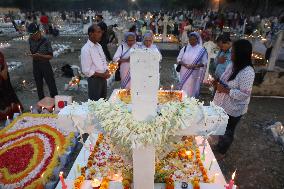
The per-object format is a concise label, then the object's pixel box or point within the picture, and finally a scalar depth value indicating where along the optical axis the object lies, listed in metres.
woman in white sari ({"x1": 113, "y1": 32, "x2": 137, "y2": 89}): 6.98
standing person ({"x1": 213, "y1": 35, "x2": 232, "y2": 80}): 5.77
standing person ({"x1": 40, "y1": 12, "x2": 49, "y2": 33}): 20.81
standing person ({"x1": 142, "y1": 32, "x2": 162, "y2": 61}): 6.25
